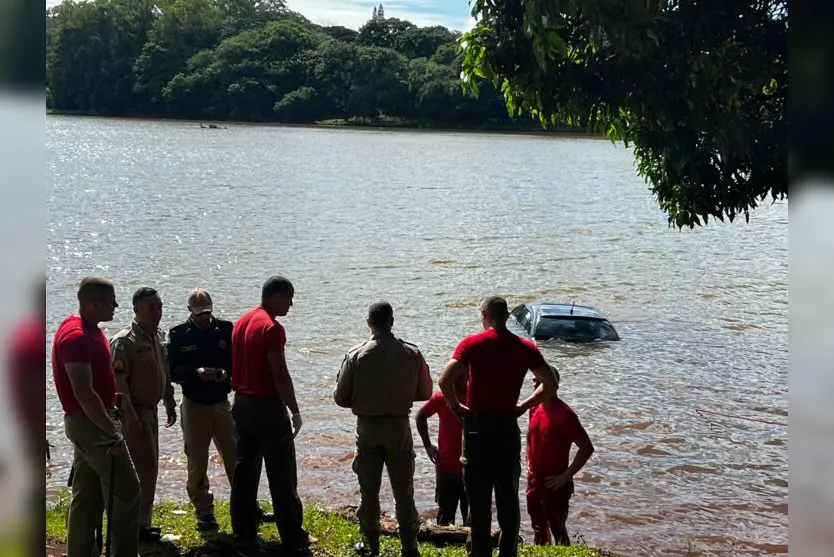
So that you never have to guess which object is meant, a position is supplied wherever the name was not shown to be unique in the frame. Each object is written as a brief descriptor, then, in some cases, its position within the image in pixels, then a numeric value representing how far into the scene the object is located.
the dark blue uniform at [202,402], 8.02
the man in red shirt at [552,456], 8.16
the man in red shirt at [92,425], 5.89
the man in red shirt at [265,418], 7.20
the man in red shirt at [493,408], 6.98
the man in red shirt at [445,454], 8.70
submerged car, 24.08
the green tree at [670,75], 5.90
